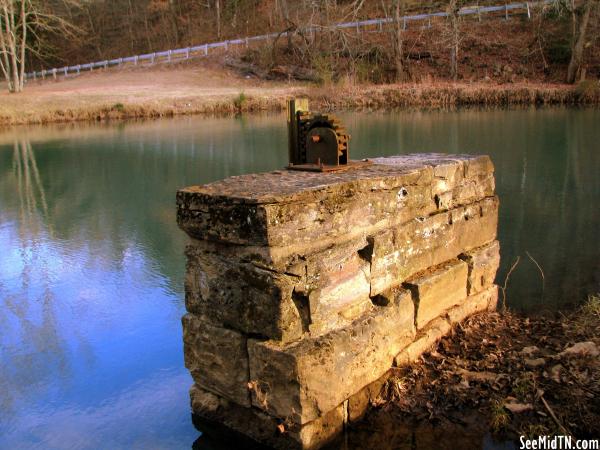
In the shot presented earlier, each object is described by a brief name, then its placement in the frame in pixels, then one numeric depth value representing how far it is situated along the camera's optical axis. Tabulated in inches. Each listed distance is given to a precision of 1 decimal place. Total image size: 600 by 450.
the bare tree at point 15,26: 1203.7
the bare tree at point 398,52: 1293.7
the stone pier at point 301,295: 118.2
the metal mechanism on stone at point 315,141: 157.4
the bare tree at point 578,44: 1149.7
